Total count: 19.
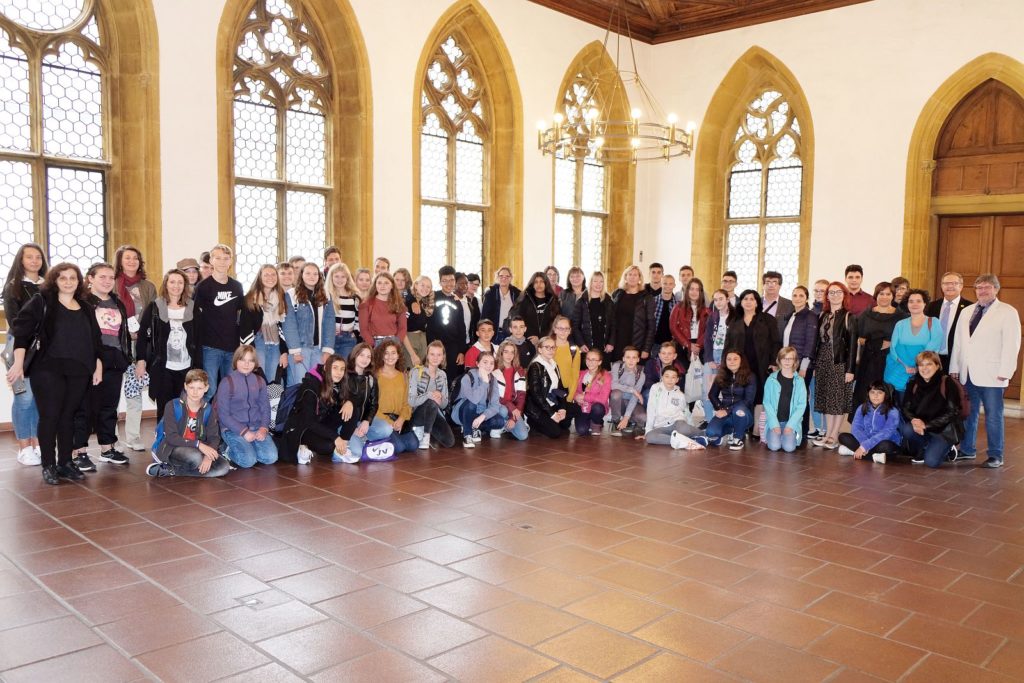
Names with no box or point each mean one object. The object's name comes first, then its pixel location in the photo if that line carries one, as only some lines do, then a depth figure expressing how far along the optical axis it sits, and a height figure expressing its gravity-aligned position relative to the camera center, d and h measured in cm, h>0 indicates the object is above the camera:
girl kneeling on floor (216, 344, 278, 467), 573 -92
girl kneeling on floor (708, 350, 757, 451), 704 -95
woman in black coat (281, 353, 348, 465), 595 -96
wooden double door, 937 +45
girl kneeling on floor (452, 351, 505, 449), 692 -97
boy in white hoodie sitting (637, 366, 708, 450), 700 -108
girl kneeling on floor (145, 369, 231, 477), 543 -106
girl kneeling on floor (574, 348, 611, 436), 747 -98
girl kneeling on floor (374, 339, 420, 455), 641 -86
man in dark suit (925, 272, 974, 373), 684 -14
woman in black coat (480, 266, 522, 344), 799 -16
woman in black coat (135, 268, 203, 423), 592 -44
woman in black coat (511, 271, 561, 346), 788 -21
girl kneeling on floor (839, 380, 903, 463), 645 -109
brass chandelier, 1119 +258
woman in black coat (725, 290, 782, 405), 719 -43
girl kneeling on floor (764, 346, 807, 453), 687 -95
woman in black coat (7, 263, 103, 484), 505 -48
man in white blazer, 623 -46
